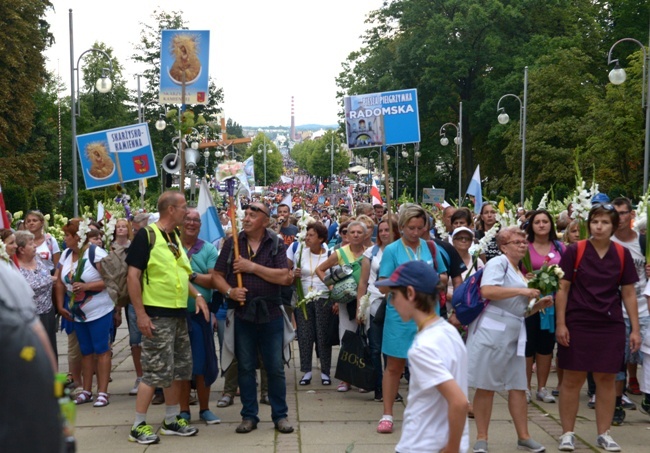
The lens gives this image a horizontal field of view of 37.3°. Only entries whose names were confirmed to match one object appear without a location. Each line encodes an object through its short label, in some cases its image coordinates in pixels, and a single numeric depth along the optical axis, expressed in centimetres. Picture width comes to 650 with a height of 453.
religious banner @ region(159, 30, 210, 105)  1070
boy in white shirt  380
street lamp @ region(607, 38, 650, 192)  2184
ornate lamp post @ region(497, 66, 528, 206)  3753
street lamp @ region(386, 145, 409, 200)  5509
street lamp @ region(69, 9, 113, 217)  2656
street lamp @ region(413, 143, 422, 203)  4672
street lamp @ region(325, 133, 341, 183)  14499
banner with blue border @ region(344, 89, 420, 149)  1259
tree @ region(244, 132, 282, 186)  16825
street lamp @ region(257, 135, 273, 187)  17490
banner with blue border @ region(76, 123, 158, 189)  1675
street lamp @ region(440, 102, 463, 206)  4646
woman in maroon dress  688
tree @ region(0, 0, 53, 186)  3984
